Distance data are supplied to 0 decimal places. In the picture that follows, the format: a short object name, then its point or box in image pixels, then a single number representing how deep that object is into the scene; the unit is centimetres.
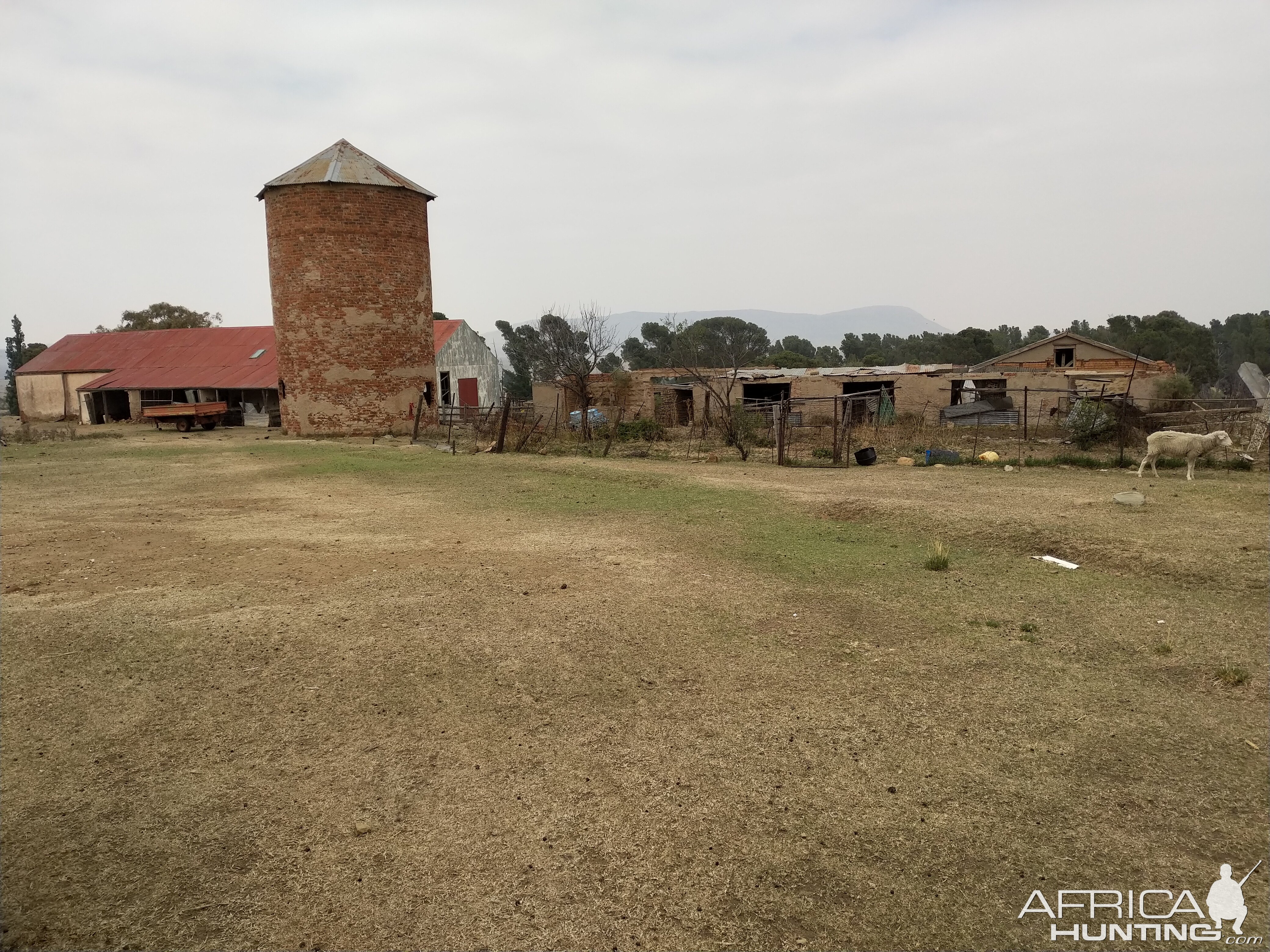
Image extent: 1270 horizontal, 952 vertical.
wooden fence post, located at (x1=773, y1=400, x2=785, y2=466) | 1827
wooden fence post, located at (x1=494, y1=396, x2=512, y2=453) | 2088
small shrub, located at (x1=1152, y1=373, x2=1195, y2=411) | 2939
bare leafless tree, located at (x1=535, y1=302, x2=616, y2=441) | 3528
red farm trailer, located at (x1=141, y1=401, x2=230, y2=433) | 3198
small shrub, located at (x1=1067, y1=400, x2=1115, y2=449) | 1961
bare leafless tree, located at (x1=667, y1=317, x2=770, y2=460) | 2320
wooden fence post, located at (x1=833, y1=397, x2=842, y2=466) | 1806
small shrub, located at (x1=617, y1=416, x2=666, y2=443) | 2662
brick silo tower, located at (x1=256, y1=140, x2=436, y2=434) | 2734
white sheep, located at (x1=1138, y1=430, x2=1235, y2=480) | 1418
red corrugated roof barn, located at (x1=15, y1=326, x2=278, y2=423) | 3694
